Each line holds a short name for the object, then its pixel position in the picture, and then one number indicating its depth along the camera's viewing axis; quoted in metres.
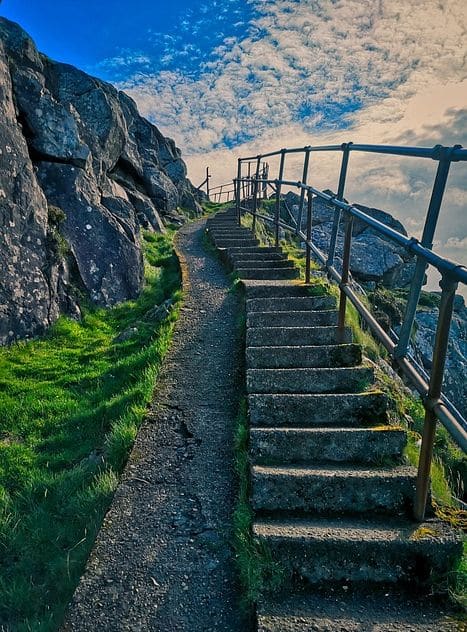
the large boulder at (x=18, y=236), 7.10
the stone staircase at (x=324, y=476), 2.59
